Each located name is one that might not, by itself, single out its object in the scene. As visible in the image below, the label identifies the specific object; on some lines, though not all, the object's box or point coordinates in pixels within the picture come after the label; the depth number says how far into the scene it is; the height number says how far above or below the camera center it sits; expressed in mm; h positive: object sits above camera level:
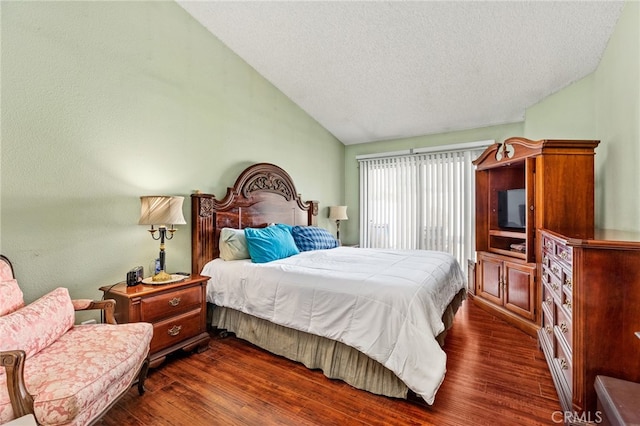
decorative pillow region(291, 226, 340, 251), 3562 -310
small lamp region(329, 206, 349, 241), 4848 +29
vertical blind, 4375 +222
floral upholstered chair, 1141 -701
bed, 1710 -651
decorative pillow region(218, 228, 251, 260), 2893 -320
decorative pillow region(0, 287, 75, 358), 1333 -567
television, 3059 +69
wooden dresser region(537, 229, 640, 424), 1291 -472
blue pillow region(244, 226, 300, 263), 2797 -314
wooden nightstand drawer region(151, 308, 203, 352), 2078 -903
